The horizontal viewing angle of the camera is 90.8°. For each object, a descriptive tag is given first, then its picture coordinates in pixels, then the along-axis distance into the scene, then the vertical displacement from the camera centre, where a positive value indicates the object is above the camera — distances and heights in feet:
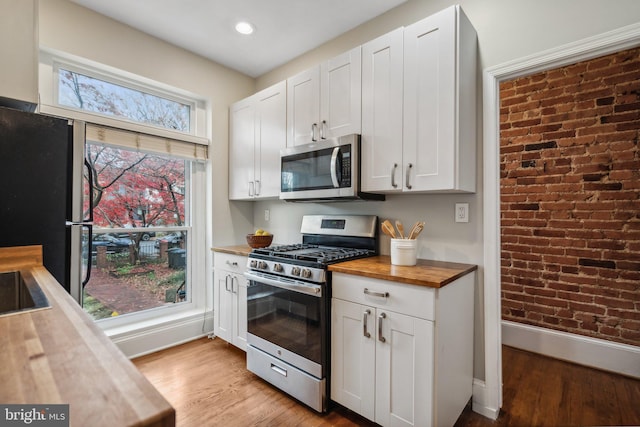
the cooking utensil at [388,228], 6.43 -0.26
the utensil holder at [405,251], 6.01 -0.67
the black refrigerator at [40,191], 4.78 +0.39
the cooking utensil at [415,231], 6.12 -0.29
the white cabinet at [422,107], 5.59 +2.08
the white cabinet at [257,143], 8.73 +2.16
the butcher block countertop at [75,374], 1.41 -0.86
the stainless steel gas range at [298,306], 6.05 -1.91
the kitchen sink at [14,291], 4.10 -1.03
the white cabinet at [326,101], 6.98 +2.76
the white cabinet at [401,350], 4.87 -2.28
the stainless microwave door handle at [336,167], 6.97 +1.08
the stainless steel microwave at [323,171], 6.84 +1.05
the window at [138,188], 7.95 +0.82
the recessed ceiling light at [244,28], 8.03 +4.88
